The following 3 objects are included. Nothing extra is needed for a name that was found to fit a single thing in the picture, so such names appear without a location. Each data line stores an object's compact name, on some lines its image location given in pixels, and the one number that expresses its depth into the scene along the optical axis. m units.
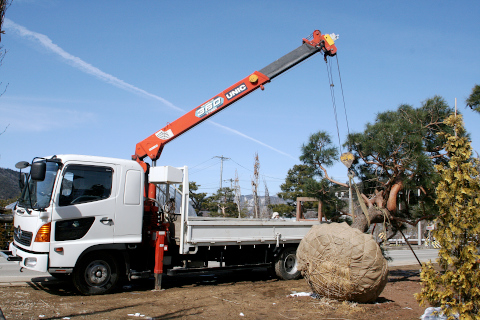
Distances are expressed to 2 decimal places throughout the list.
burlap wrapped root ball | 6.89
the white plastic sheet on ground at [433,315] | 5.91
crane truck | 7.64
